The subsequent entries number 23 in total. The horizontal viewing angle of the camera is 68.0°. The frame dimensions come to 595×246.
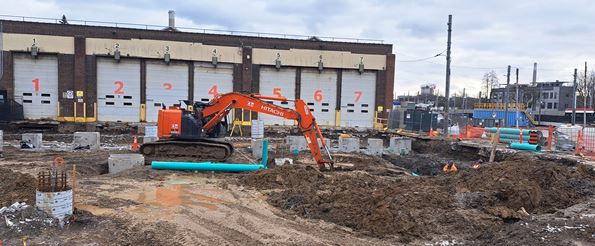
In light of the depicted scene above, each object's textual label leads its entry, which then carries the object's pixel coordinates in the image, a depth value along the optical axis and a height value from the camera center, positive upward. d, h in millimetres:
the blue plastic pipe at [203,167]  14477 -2197
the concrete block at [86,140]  20359 -2034
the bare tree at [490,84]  91000 +5107
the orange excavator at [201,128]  15453 -1066
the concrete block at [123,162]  14602 -2154
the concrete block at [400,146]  23469 -2160
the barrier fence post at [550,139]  21589 -1419
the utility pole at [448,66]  24266 +2309
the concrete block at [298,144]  21297 -2005
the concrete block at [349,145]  22047 -2047
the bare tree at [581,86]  83788 +5016
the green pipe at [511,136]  24423 -1531
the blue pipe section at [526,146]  20375 -1755
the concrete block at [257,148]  19047 -2016
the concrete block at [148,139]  20406 -1896
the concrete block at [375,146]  21781 -2046
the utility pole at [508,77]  38438 +2751
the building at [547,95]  83938 +3014
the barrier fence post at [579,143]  19645 -1440
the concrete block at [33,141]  19891 -2090
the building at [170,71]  29891 +2089
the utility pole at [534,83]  65281 +4290
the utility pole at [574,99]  35297 +908
